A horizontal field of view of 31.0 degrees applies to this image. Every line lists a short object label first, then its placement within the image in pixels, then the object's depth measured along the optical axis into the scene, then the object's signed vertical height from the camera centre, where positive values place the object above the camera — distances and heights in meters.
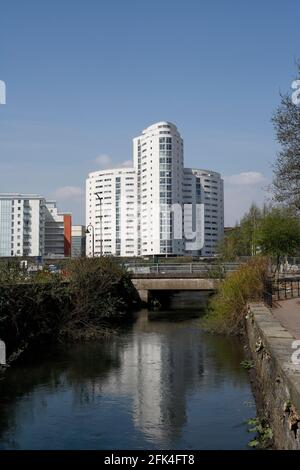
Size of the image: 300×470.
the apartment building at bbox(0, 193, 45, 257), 138.50 +8.25
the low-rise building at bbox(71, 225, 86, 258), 162.00 +6.34
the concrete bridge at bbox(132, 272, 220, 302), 39.41 -1.96
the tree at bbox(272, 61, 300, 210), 20.73 +3.76
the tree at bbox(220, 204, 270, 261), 65.12 +2.51
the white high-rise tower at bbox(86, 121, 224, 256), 136.88 +14.25
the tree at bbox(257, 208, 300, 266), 44.38 +1.50
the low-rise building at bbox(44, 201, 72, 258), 149.00 +6.27
